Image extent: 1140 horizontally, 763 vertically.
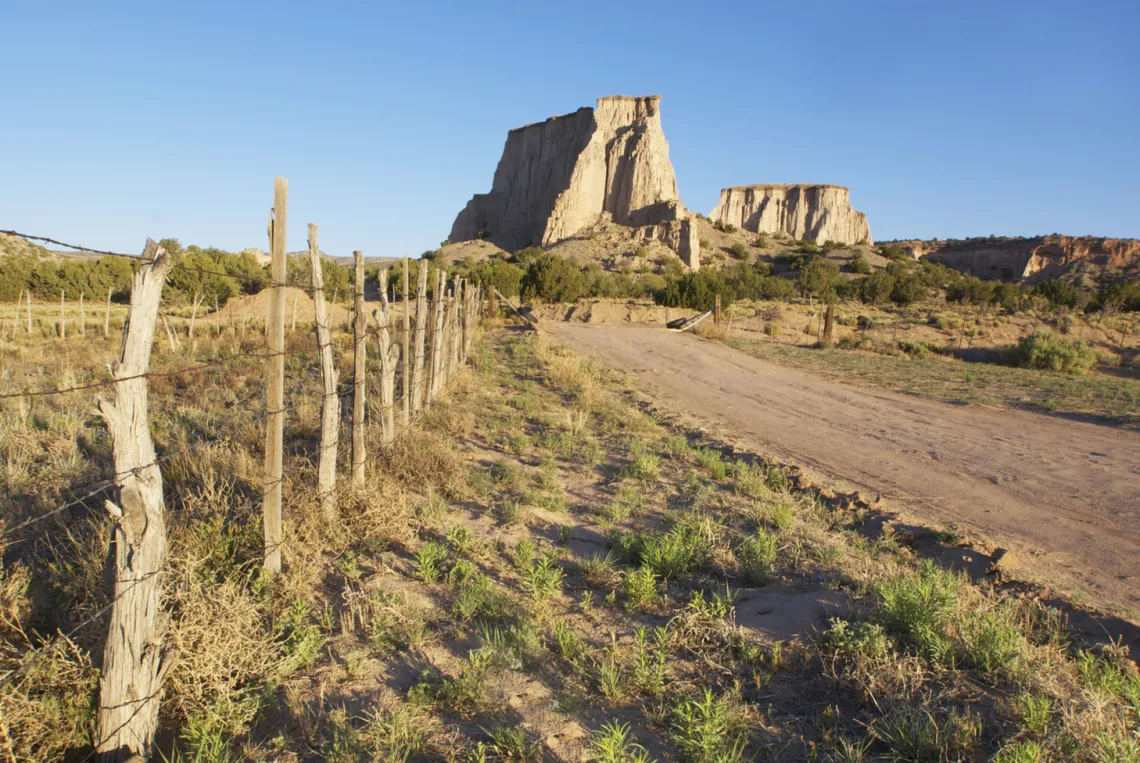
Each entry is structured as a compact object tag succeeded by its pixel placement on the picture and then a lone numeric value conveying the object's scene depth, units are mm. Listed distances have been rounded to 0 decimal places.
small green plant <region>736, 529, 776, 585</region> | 4906
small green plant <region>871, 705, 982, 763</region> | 3020
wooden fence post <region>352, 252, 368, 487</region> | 5746
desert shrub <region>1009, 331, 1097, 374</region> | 18188
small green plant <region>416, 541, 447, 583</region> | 4723
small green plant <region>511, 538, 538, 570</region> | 4941
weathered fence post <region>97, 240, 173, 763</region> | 2914
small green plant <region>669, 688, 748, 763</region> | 3064
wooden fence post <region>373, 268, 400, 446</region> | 6773
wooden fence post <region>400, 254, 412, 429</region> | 7879
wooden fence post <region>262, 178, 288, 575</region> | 4305
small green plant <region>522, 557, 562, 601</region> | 4512
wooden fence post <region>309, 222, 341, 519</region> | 5000
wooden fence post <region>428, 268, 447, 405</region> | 10141
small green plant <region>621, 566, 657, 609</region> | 4547
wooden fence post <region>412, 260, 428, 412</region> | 8938
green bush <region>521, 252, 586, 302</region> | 36188
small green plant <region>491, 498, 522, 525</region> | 5867
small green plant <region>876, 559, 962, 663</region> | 3717
